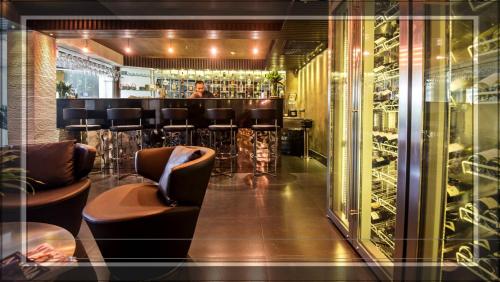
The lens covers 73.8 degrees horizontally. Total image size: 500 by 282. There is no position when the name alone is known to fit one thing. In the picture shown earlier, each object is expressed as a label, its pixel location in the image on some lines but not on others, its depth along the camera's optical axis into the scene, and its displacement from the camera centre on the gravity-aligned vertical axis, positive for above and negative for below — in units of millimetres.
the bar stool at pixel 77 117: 6094 +283
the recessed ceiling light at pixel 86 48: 8683 +2247
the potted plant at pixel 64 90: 7207 +925
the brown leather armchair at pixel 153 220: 2195 -588
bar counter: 6832 +554
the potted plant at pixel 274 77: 7607 +1273
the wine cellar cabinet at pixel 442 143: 1606 -52
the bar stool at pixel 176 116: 6065 +302
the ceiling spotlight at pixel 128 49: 9747 +2560
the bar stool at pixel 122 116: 5996 +302
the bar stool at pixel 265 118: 5863 +249
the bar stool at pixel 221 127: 5895 +104
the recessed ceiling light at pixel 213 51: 10102 +2582
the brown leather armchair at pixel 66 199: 2567 -537
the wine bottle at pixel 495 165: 1521 -145
